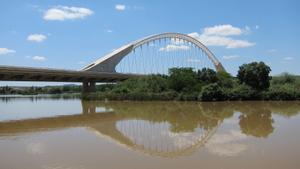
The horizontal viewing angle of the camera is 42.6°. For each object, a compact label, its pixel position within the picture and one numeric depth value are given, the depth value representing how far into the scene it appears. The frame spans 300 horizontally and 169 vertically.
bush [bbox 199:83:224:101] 44.25
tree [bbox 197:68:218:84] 53.53
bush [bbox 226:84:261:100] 45.91
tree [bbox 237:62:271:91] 50.34
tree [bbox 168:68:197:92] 50.62
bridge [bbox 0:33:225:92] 45.72
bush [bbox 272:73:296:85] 68.44
